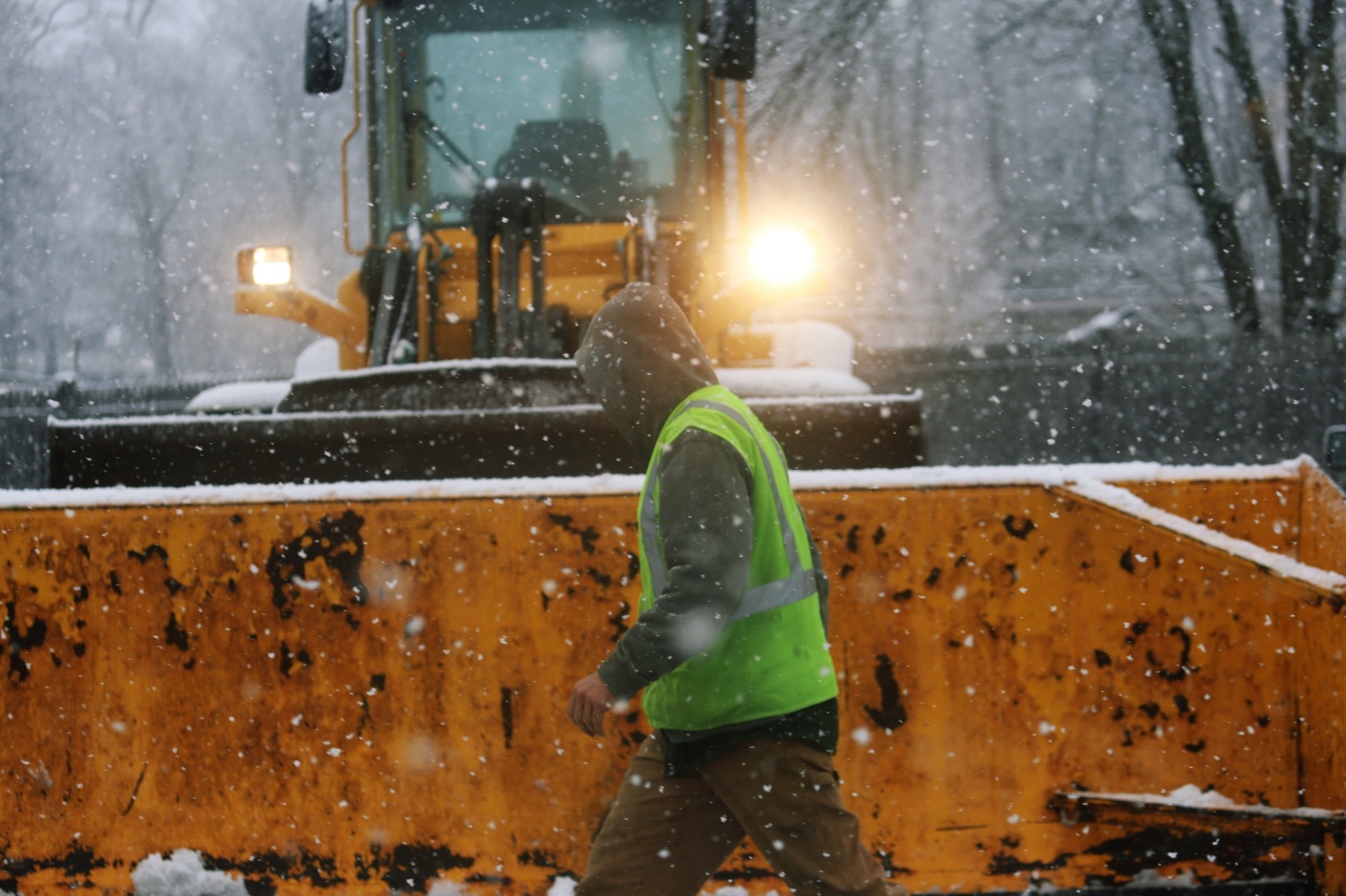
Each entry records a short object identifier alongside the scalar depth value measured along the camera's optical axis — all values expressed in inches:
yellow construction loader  231.1
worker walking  168.1
